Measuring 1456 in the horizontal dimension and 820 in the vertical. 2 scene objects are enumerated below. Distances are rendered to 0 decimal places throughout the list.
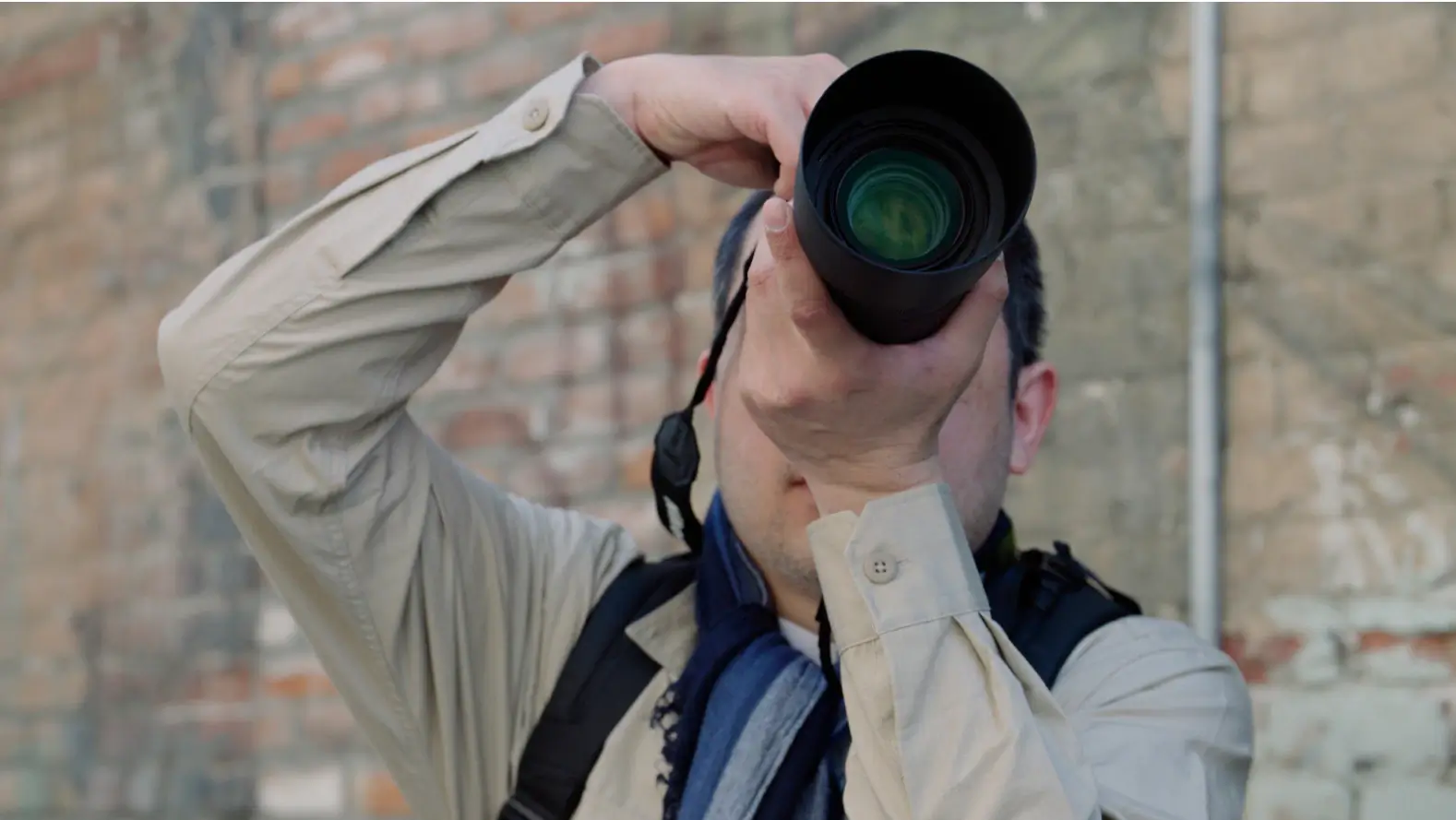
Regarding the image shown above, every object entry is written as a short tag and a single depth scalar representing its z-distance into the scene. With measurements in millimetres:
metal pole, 1682
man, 1251
